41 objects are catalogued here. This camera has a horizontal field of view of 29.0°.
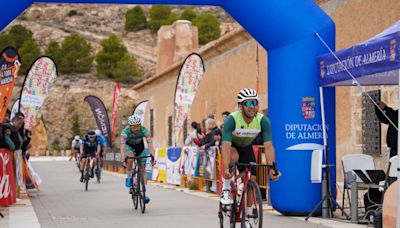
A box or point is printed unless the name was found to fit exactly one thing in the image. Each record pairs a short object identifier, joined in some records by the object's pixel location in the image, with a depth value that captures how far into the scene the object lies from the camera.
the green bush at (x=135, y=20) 137.25
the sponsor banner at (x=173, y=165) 22.48
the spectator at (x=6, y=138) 14.45
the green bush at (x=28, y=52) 109.25
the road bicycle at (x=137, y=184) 13.42
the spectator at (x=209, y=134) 18.08
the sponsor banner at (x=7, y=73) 15.55
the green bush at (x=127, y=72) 103.62
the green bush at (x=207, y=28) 116.94
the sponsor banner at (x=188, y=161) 20.27
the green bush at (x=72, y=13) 142.07
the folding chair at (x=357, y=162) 12.50
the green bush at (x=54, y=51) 110.06
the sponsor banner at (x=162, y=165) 24.42
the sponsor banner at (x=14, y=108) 22.52
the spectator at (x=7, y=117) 16.07
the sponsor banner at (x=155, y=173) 25.77
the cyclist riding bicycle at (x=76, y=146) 37.07
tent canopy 9.46
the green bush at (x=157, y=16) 135.62
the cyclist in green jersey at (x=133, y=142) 13.90
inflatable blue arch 12.59
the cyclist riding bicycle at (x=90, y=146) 22.14
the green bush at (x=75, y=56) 106.00
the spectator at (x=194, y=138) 19.59
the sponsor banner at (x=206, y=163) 18.27
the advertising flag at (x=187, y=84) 22.38
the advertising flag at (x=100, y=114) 35.50
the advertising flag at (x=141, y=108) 32.66
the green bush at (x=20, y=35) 117.81
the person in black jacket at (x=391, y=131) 11.59
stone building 15.05
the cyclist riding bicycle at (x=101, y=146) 23.35
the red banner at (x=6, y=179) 14.41
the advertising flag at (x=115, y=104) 37.59
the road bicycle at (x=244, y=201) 8.42
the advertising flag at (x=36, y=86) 19.80
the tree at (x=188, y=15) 129.12
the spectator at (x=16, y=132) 14.93
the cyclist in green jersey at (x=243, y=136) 8.79
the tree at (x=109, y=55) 107.48
